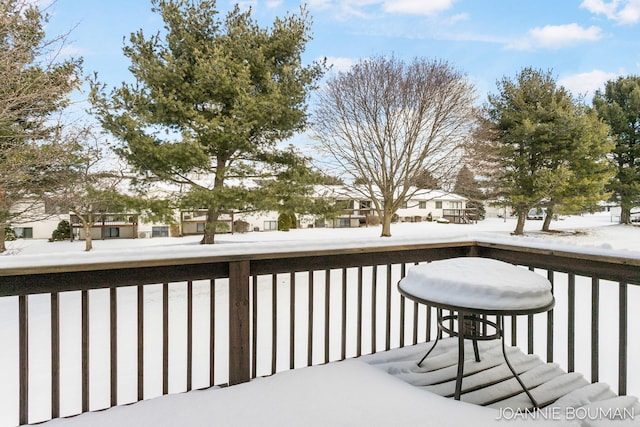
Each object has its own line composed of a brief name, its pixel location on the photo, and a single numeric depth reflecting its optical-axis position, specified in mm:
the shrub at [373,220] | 21453
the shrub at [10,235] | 12655
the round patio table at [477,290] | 1574
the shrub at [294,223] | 16978
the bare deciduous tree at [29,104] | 4539
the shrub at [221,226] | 8885
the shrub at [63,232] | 13844
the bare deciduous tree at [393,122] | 10906
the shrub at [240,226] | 16953
